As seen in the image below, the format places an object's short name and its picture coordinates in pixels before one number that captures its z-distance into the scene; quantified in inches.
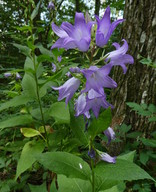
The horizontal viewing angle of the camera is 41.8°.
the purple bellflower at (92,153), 10.5
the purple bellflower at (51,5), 27.8
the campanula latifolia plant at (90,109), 9.6
